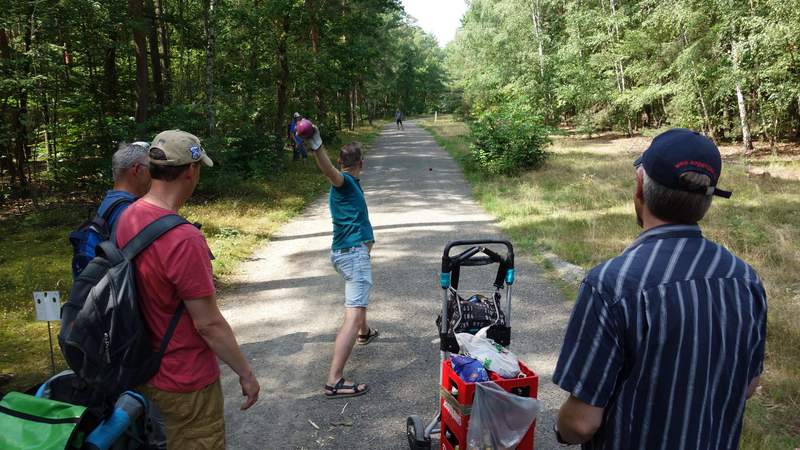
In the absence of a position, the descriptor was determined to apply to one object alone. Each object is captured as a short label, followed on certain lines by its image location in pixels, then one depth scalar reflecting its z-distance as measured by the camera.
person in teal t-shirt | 4.45
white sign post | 3.92
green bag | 2.15
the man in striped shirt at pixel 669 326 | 1.61
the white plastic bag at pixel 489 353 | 3.03
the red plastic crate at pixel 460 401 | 2.91
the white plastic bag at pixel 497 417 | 2.82
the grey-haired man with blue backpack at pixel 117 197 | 3.37
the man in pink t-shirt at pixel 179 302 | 2.35
